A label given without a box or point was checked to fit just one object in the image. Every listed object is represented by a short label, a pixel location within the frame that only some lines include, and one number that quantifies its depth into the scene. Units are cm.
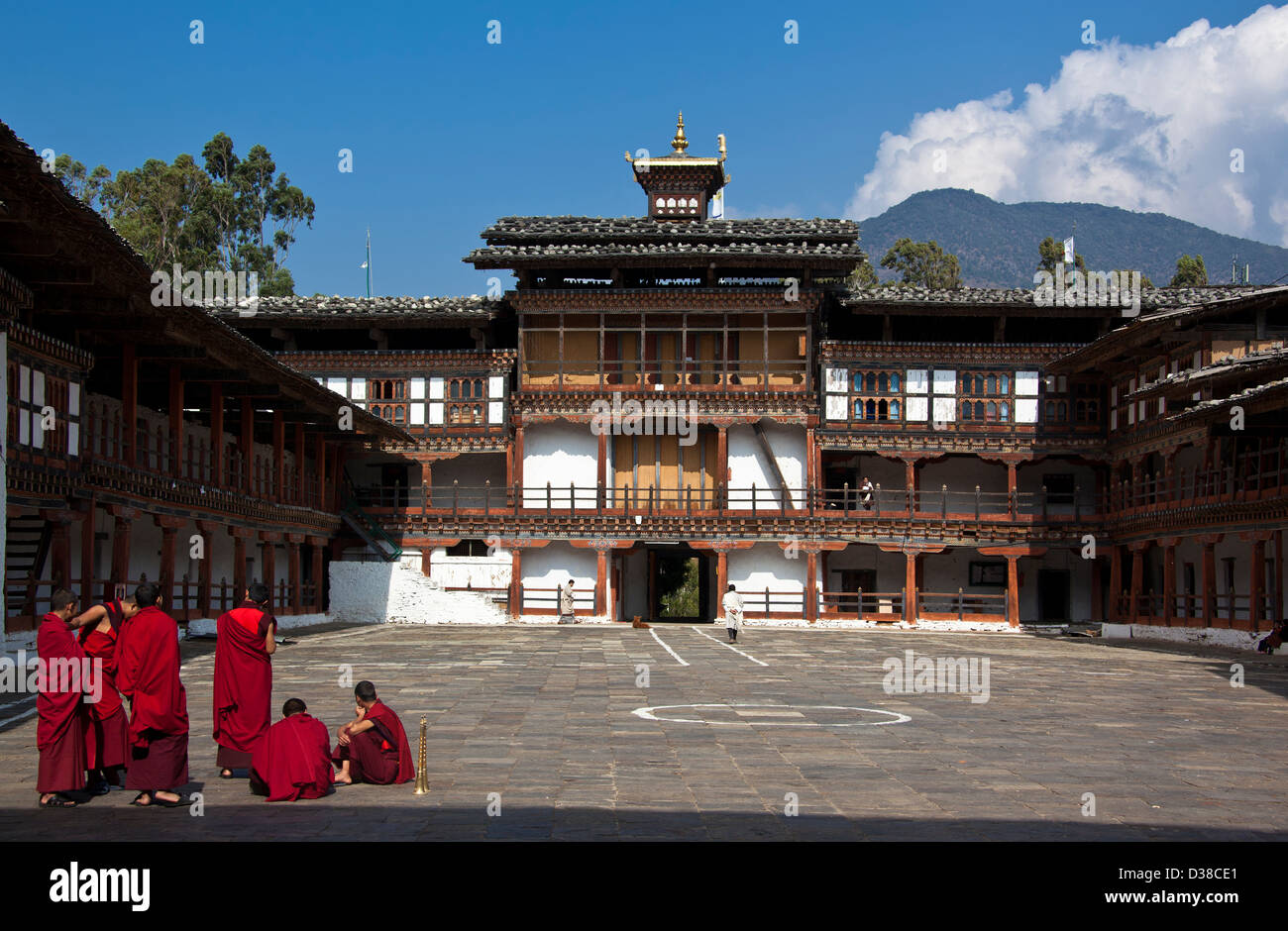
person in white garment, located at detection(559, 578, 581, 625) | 4609
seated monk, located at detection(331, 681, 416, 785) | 1266
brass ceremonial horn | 1211
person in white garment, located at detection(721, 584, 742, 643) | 3675
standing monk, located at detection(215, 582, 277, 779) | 1252
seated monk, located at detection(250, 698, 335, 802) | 1190
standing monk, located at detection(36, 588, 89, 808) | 1143
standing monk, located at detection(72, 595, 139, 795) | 1182
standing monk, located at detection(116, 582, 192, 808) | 1162
